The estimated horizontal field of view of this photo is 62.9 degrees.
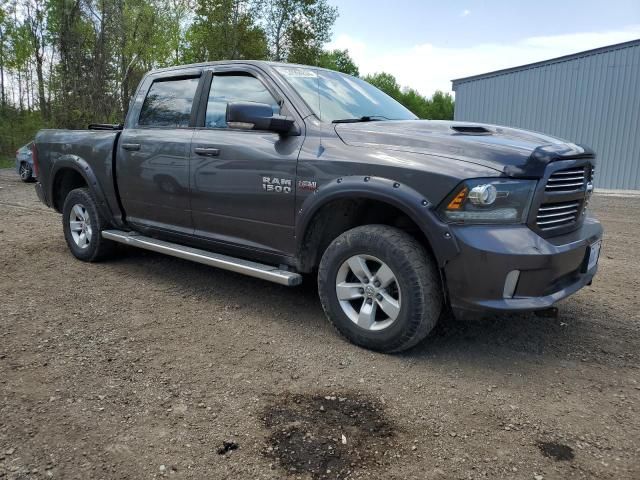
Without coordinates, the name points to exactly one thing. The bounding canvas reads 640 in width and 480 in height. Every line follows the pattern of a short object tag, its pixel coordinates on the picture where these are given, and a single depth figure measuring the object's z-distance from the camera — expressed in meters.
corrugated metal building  15.13
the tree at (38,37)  29.70
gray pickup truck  2.94
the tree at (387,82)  84.72
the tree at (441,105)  84.44
